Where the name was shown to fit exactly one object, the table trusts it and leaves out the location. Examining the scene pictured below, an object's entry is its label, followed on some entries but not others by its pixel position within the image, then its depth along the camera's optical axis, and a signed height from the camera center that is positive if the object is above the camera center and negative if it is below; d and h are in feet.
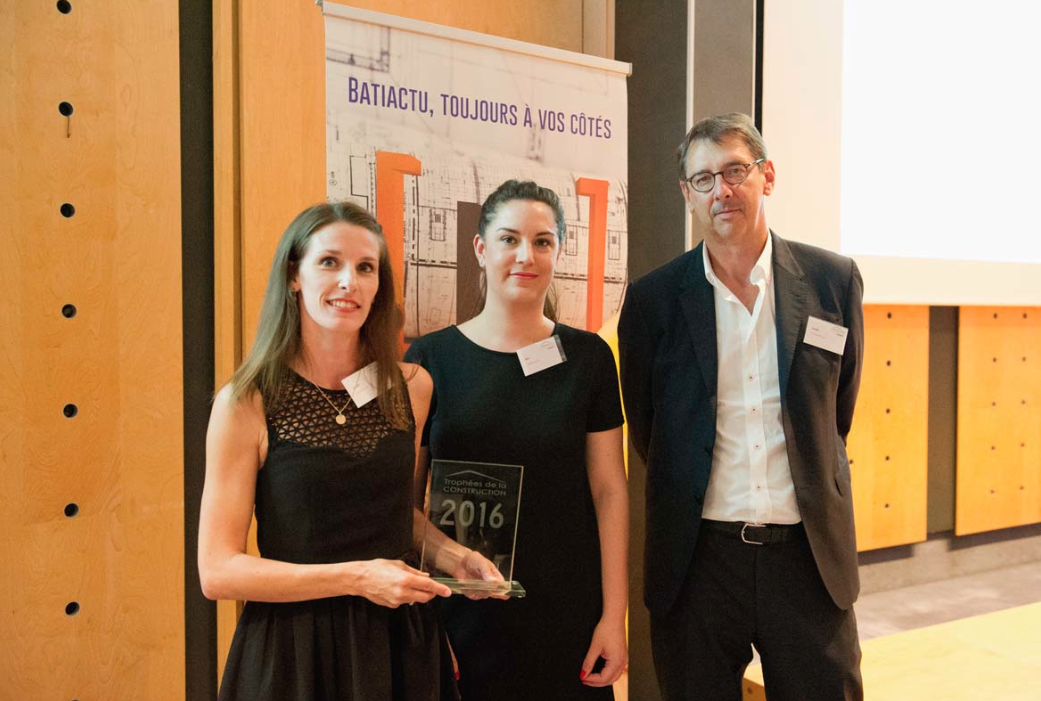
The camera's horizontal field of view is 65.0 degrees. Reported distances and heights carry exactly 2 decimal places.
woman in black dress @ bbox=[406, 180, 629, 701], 6.66 -1.11
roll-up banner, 8.27 +1.97
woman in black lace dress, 5.24 -1.13
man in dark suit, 7.04 -1.15
